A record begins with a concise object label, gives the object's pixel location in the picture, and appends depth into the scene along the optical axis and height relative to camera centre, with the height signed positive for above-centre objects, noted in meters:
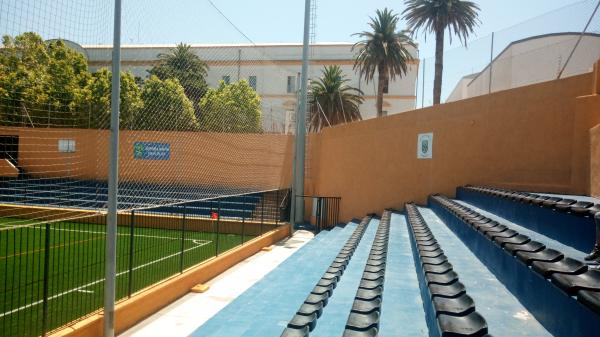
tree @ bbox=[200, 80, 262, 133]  11.15 +1.46
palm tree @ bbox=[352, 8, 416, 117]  27.03 +7.85
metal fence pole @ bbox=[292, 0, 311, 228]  14.66 +0.92
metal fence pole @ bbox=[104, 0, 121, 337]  4.91 -0.43
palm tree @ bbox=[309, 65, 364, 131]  30.48 +4.79
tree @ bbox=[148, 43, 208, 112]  8.31 +1.84
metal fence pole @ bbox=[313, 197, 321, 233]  13.96 -1.83
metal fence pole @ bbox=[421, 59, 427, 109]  13.79 +2.37
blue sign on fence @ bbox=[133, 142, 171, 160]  13.09 +0.07
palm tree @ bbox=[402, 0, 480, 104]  22.73 +8.50
